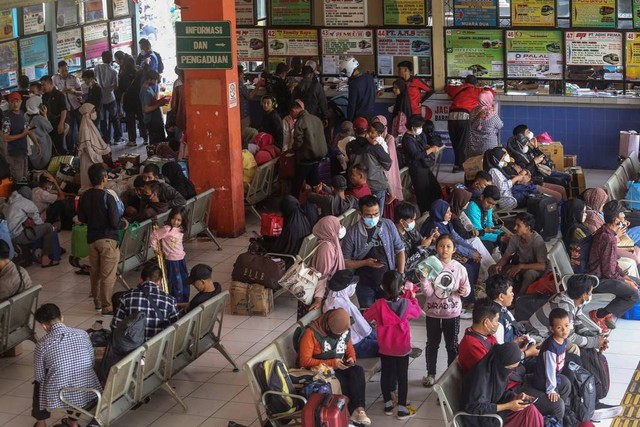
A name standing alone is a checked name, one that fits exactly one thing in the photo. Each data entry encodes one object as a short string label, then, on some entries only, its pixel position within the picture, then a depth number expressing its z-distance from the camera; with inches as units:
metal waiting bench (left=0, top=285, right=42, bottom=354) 450.0
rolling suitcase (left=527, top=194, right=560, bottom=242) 571.8
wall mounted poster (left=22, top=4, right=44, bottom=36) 861.8
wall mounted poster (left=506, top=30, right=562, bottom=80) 754.2
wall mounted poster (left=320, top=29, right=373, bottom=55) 807.7
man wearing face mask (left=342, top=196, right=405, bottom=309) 465.1
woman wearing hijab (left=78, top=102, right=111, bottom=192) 682.8
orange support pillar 611.8
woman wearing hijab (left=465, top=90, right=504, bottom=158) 695.1
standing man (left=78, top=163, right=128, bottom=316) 506.1
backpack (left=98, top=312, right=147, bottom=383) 390.3
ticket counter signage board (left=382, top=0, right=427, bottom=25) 788.0
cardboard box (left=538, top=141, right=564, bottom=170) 694.5
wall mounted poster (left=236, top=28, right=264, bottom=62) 840.3
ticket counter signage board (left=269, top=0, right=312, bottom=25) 821.2
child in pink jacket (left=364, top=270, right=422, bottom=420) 400.2
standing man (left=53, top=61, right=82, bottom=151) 837.2
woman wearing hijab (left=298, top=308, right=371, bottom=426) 384.5
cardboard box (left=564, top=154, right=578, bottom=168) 703.1
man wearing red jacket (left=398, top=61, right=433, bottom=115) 762.8
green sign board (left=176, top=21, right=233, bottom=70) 603.8
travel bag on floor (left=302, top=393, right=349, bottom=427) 354.0
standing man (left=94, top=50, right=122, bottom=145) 868.0
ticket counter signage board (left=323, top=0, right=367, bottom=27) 804.6
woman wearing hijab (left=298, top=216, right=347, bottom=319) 448.1
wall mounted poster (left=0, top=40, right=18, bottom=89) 836.0
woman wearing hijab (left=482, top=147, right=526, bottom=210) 589.0
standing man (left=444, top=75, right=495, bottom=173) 740.6
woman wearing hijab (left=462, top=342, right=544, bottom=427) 350.6
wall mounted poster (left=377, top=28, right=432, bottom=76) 788.6
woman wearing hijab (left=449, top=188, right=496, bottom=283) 509.4
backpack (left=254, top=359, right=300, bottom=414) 371.2
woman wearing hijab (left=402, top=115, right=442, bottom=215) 641.6
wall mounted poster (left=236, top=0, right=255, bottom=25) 837.8
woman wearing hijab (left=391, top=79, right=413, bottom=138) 744.3
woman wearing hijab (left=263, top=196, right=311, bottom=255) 521.3
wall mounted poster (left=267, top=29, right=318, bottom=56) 824.3
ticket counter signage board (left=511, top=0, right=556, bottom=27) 751.7
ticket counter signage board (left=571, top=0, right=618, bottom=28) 738.8
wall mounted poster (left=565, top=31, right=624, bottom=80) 741.3
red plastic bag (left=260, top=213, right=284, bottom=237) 535.8
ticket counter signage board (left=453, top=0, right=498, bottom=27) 764.0
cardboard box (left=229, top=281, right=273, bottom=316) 512.7
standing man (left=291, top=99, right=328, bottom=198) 660.1
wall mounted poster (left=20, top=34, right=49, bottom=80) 861.8
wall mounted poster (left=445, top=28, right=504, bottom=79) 767.1
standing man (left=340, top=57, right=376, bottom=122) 753.6
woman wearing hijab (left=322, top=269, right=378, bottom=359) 418.0
